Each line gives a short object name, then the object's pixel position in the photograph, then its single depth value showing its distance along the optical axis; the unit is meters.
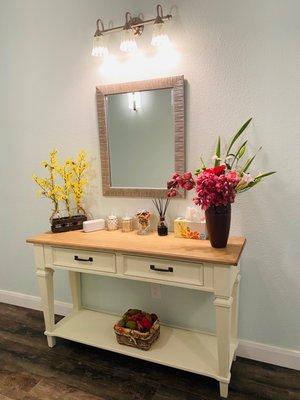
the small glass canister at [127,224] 2.01
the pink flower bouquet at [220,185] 1.46
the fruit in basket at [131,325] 1.88
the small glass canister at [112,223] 2.06
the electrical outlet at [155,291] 2.09
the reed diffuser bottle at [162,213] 1.90
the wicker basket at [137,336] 1.81
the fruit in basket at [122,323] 1.92
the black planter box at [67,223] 2.06
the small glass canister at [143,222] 1.93
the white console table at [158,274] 1.53
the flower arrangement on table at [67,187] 2.11
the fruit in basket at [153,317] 1.95
